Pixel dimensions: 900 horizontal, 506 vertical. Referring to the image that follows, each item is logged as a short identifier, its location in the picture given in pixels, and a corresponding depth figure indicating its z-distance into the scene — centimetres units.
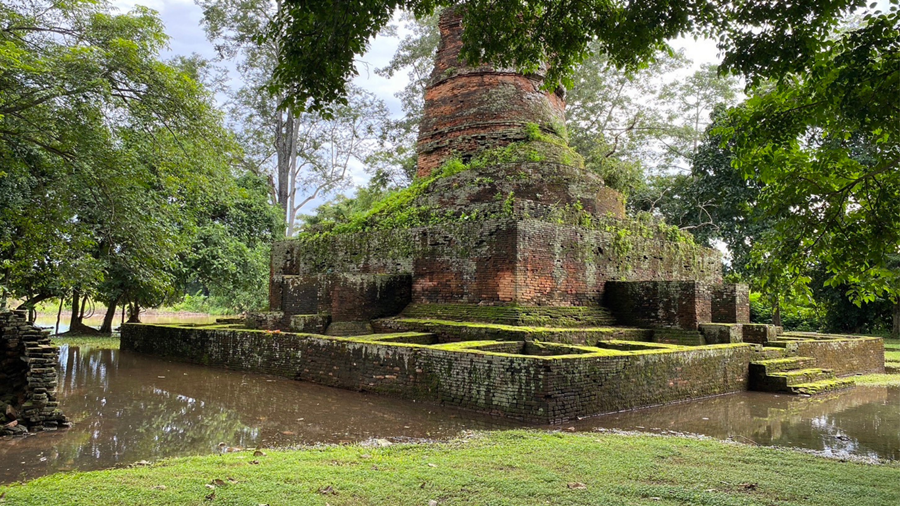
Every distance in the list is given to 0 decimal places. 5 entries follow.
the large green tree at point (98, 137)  742
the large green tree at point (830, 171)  421
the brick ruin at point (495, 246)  1037
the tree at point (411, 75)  2567
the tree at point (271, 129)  2292
